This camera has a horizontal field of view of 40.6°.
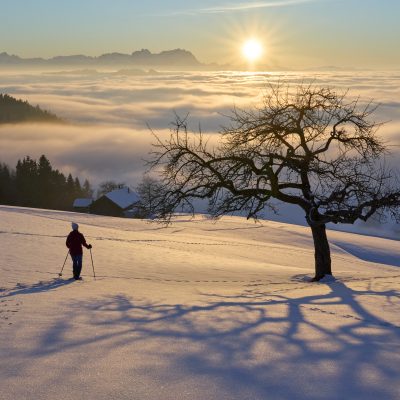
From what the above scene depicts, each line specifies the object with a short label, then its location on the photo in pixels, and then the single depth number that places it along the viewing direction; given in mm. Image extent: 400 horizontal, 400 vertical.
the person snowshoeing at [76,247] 16703
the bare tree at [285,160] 19172
